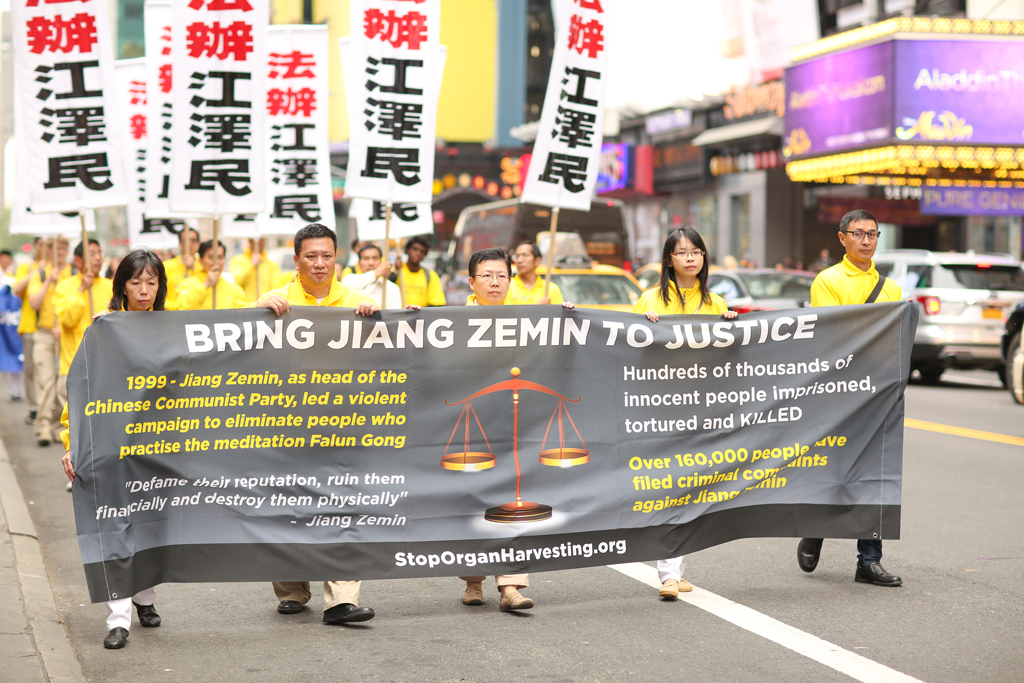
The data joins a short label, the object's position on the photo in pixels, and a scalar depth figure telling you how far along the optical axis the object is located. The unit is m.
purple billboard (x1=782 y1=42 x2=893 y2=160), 21.81
